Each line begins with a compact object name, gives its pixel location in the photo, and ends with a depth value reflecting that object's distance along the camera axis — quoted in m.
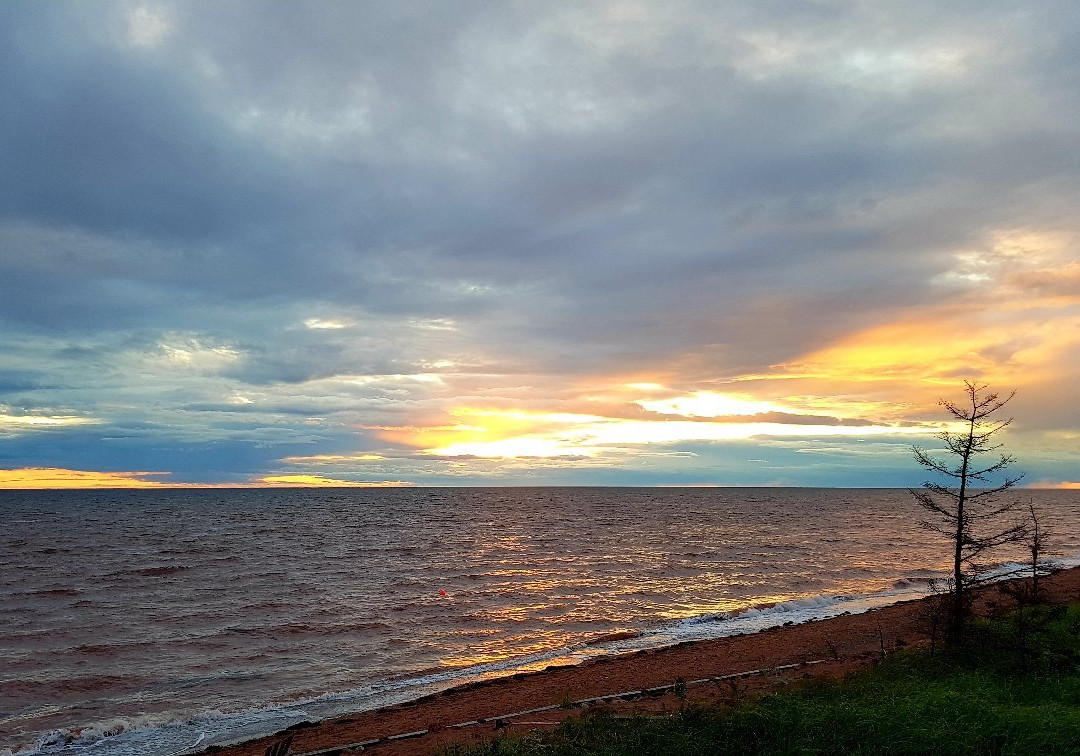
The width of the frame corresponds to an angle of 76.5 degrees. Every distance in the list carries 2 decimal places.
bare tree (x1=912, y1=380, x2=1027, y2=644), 14.86
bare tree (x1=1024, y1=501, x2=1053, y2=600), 16.73
